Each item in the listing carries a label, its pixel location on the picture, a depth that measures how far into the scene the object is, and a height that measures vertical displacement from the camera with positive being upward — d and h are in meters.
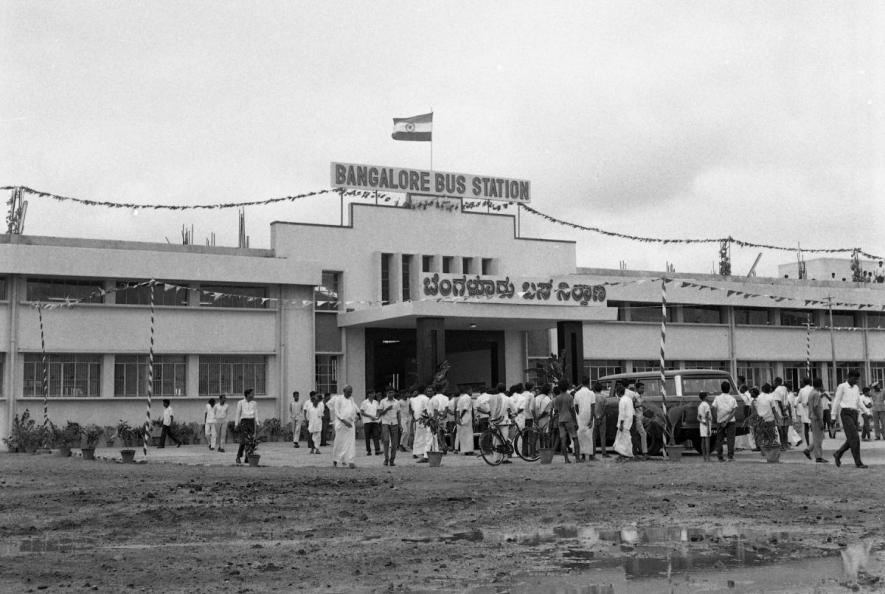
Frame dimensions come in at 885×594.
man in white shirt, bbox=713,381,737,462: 20.83 -0.61
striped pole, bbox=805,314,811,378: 40.44 +1.56
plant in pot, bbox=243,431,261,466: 21.80 -1.23
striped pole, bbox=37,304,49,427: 30.05 +0.48
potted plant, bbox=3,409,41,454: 29.28 -1.17
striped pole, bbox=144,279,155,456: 29.17 +0.11
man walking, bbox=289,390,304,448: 29.84 -0.71
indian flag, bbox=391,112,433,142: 37.28 +9.24
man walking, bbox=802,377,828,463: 19.58 -0.67
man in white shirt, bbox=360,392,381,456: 22.86 -0.67
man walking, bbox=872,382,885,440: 29.88 -0.81
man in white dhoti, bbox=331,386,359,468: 20.86 -0.80
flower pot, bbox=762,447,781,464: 19.94 -1.36
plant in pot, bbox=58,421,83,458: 28.94 -1.08
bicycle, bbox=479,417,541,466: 21.89 -1.22
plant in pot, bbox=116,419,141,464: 30.72 -1.16
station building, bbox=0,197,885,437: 31.30 +2.46
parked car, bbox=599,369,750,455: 22.33 -0.40
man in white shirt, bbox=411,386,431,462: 23.28 -0.96
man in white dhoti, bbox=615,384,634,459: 20.94 -0.81
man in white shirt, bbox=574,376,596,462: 21.31 -0.60
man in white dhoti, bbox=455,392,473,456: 23.95 -0.78
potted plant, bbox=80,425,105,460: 25.38 -1.12
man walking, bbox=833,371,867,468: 17.94 -0.51
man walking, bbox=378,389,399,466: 21.94 -0.68
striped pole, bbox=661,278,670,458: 22.12 -0.39
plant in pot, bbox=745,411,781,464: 19.97 -1.06
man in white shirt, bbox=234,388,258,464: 23.27 -0.51
